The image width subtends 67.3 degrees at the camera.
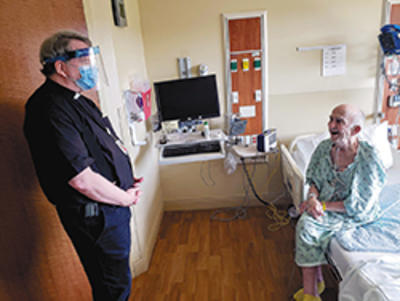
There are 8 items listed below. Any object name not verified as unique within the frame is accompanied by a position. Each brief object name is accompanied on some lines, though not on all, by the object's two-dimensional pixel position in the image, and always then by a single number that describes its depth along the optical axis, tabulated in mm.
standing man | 1111
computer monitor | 2498
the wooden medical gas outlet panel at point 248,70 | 2635
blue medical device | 2297
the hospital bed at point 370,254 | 1241
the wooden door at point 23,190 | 1158
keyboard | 2377
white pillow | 2455
